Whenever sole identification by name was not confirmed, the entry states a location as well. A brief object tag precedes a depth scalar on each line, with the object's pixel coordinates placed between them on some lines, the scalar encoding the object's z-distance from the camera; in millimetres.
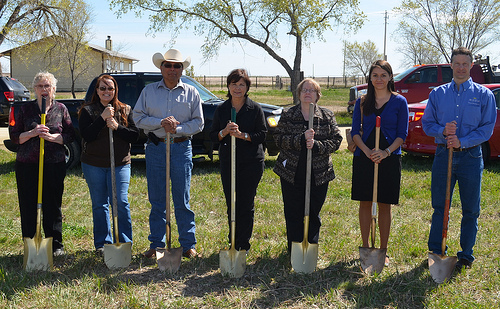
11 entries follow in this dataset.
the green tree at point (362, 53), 59156
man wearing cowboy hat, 4469
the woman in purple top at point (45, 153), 4473
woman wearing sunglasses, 4508
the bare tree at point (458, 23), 30344
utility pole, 60731
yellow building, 40219
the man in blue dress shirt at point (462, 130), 4172
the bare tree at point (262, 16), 23375
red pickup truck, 15180
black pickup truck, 8125
